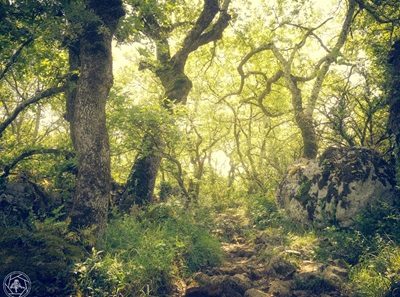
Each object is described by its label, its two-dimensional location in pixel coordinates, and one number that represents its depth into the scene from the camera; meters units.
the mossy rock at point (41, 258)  4.68
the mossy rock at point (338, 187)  8.74
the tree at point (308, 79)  11.90
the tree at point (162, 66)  9.97
